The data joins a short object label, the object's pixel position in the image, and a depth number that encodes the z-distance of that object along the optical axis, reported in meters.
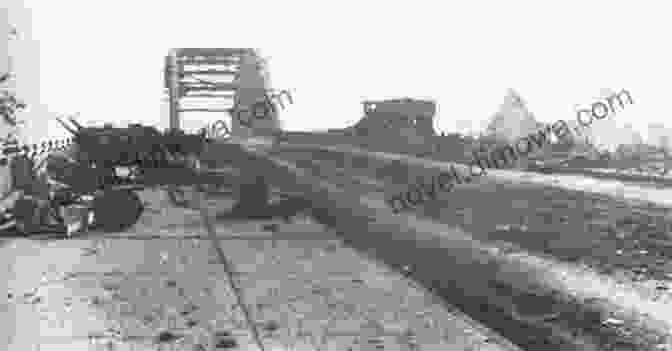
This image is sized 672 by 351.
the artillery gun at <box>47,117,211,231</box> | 10.41
